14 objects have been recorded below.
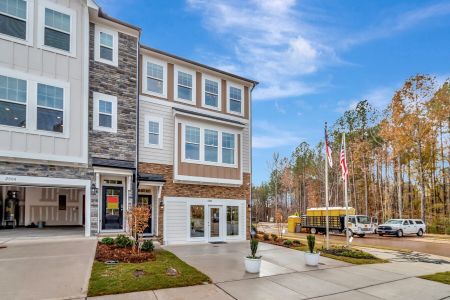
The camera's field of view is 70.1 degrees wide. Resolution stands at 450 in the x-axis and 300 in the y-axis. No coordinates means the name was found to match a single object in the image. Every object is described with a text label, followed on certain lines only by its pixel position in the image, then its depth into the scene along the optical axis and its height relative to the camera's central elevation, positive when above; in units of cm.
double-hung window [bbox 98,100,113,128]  1436 +276
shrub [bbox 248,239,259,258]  1012 -224
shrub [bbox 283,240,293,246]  1650 -352
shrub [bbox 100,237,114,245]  1208 -250
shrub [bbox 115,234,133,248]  1185 -249
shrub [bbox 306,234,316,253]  1177 -249
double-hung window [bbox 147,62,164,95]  1694 +517
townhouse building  1219 +209
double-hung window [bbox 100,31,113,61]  1477 +597
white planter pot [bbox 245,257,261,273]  997 -280
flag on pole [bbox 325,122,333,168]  1472 +114
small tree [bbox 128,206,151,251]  1144 -160
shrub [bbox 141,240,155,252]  1183 -263
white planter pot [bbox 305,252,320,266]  1152 -302
